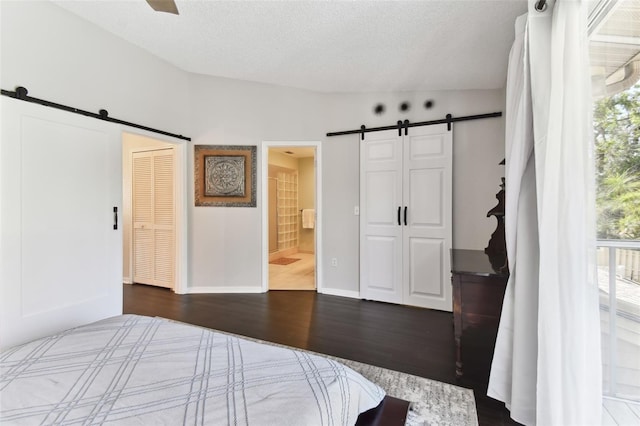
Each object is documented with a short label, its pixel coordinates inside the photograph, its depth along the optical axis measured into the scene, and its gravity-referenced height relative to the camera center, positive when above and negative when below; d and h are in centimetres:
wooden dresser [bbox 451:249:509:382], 174 -59
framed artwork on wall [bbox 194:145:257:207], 382 +50
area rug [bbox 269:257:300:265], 579 -105
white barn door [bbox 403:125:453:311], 323 -6
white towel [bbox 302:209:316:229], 710 -19
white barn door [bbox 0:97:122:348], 206 -9
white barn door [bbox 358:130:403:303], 346 -7
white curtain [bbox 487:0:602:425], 120 -13
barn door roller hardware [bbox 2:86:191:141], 212 +89
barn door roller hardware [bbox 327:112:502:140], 313 +104
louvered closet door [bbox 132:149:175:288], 393 -10
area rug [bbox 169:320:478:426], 152 -110
